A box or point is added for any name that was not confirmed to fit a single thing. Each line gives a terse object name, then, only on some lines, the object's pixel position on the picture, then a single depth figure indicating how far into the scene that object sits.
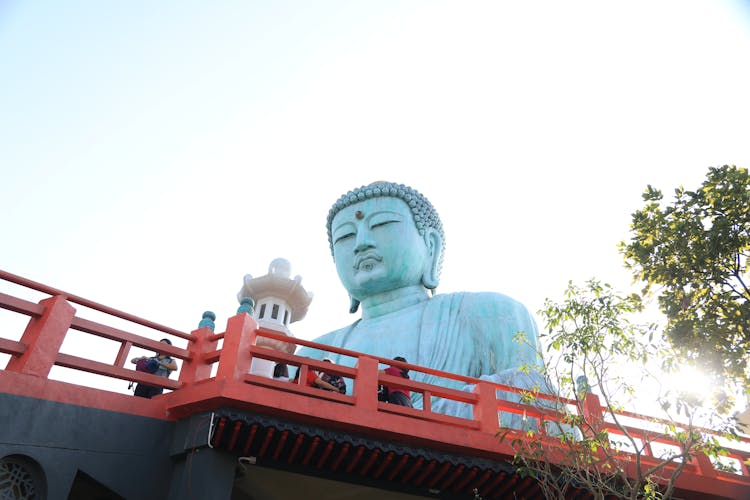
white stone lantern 13.69
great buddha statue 9.31
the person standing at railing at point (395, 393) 6.43
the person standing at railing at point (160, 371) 6.25
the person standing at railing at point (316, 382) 6.11
